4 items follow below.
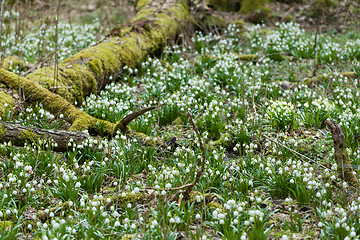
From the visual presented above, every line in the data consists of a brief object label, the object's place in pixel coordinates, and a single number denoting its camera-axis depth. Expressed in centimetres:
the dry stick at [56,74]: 1137
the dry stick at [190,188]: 707
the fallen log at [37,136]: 918
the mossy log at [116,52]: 1239
